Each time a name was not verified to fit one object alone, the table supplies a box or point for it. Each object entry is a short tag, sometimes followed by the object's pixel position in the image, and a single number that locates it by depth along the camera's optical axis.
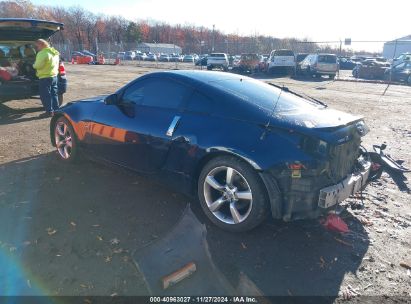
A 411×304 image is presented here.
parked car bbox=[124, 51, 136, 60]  54.79
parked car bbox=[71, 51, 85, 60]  43.32
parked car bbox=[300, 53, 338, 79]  22.80
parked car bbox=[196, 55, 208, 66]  37.34
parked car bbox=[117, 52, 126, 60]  53.86
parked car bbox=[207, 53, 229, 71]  28.20
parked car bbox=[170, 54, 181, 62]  58.13
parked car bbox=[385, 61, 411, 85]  21.02
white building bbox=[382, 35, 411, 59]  52.46
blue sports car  3.05
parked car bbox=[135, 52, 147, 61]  57.28
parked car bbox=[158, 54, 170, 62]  58.14
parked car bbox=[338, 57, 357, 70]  43.19
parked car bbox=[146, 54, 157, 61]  56.36
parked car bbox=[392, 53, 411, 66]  21.58
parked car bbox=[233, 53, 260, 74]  25.67
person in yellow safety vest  7.59
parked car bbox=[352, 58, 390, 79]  24.22
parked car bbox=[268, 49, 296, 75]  24.28
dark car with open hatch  7.90
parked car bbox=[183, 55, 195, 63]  55.71
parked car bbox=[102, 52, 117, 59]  52.34
